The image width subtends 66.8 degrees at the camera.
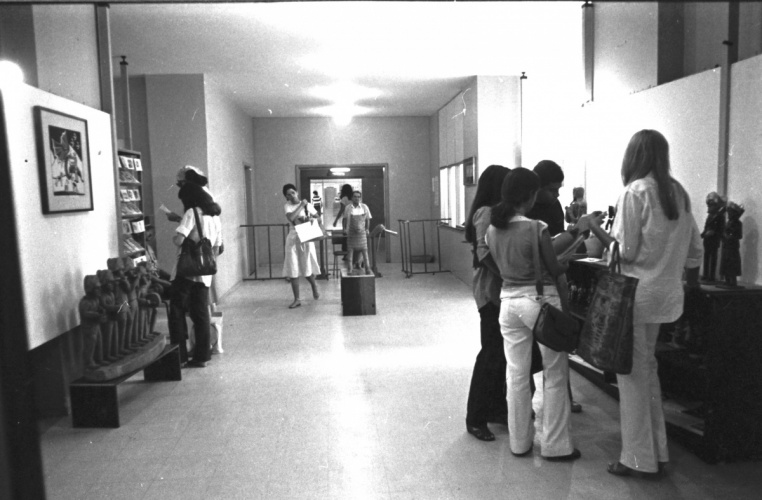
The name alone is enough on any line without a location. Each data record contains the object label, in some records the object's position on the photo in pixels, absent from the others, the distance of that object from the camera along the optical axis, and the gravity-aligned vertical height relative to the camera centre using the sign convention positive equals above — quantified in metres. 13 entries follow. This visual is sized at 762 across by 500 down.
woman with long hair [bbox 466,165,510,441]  2.78 -0.53
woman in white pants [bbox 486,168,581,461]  2.50 -0.47
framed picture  3.14 +0.28
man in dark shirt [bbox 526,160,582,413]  2.93 -0.02
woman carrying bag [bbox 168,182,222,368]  4.27 -0.63
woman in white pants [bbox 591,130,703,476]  2.29 -0.22
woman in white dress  6.79 -0.57
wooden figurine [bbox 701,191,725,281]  2.68 -0.18
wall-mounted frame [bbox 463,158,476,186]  7.82 +0.35
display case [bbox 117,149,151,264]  4.88 +0.01
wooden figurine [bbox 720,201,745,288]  2.61 -0.25
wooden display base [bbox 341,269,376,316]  6.30 -1.03
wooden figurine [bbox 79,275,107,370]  3.26 -0.64
